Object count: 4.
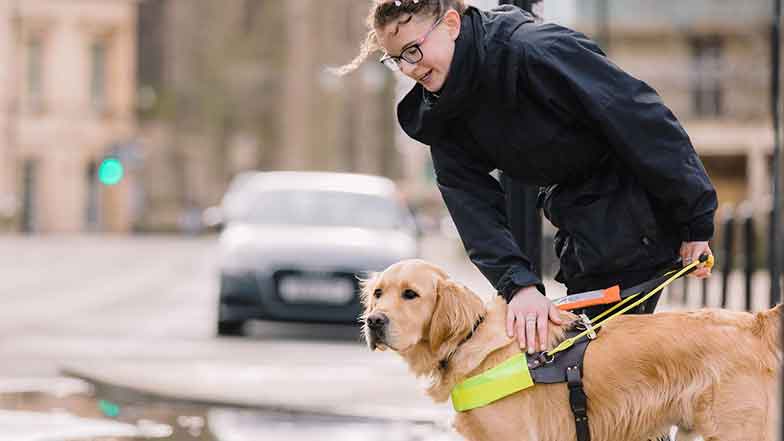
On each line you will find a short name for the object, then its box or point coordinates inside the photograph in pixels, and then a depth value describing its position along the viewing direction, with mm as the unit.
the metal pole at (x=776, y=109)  8523
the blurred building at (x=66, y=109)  64438
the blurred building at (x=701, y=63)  45906
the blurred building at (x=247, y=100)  68000
